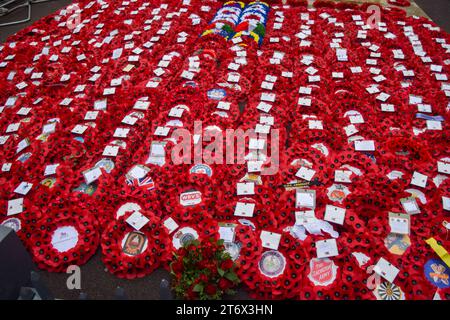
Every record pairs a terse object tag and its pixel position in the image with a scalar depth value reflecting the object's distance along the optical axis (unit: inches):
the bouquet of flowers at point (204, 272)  90.6
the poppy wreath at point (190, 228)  105.3
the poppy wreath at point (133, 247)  101.3
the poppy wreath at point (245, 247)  96.7
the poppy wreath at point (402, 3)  270.1
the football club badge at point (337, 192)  117.8
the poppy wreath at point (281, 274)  93.4
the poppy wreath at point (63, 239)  103.2
